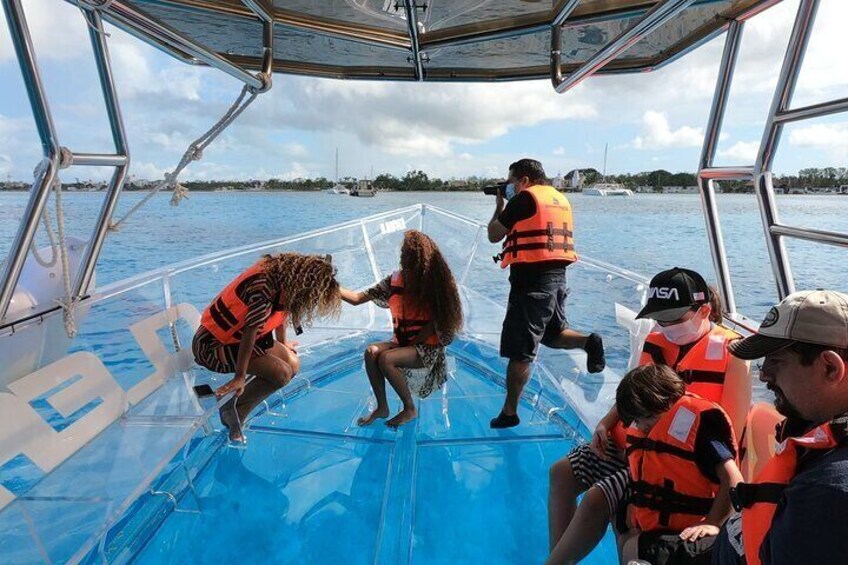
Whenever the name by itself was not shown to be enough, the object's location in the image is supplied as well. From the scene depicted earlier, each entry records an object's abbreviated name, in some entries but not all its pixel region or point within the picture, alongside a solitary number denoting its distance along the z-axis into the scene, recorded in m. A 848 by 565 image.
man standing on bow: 2.45
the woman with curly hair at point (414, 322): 2.49
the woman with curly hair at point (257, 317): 2.23
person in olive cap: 0.76
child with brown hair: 1.25
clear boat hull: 1.54
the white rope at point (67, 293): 1.48
